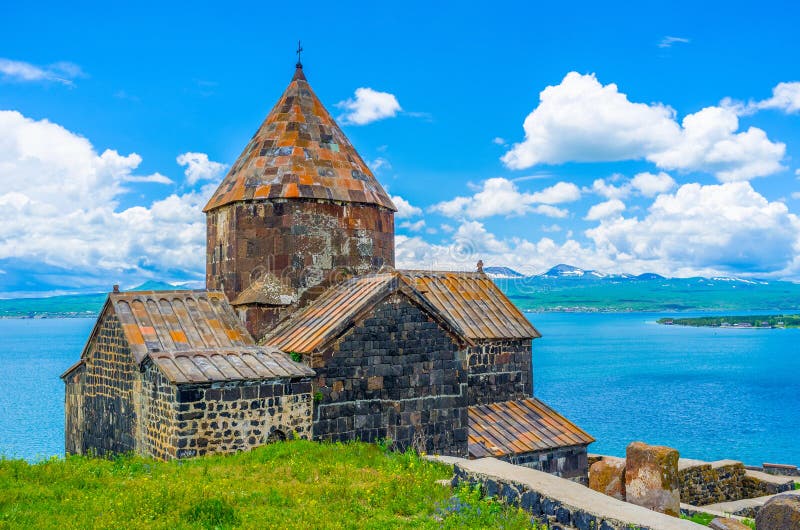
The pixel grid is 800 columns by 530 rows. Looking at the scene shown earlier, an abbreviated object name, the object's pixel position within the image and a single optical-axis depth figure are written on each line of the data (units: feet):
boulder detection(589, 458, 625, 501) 29.58
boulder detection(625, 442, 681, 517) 27.78
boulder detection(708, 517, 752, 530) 25.04
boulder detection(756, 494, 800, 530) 23.00
